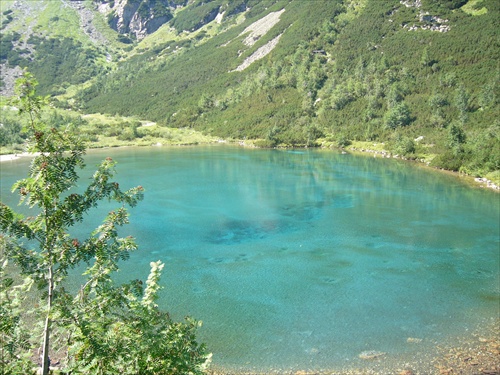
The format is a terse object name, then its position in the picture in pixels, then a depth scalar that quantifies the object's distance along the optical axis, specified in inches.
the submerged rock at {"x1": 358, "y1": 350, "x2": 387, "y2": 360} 653.9
